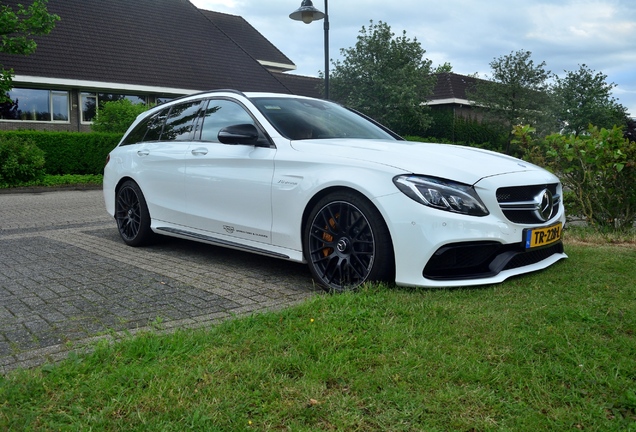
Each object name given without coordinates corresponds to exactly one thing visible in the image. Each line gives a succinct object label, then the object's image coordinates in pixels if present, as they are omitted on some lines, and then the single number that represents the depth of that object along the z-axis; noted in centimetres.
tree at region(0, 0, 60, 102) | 1653
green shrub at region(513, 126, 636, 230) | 707
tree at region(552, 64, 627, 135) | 3681
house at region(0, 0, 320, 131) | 2456
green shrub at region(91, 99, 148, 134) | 2083
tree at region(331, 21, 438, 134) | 3209
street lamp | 1540
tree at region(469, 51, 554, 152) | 3500
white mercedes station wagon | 428
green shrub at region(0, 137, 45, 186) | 1614
